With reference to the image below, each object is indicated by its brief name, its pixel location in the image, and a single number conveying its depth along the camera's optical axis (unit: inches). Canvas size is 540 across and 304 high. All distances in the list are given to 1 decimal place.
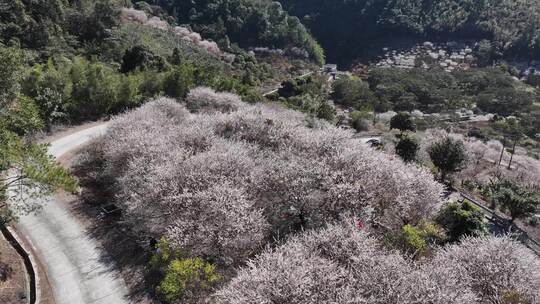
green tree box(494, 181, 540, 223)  1296.8
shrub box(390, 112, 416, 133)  2175.2
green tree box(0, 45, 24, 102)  971.3
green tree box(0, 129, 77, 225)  751.1
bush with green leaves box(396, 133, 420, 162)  1542.8
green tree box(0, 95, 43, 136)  888.2
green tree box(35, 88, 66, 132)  1553.9
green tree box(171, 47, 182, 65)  2477.9
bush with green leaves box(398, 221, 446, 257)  830.5
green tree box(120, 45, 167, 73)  2114.9
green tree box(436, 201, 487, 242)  945.5
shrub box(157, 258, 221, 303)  741.3
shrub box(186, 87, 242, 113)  1731.1
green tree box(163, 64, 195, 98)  1924.2
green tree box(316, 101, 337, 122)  2132.1
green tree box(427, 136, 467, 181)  1473.9
